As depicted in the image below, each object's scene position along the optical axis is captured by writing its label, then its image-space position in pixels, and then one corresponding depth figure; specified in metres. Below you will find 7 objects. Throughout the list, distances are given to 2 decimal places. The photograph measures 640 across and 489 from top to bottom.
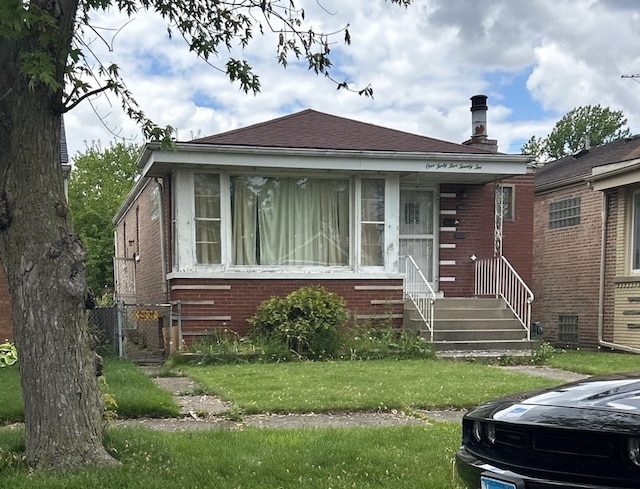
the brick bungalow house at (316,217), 11.16
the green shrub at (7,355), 9.20
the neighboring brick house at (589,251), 12.34
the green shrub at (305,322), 10.48
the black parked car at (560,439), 2.43
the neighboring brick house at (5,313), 10.33
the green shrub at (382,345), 10.47
